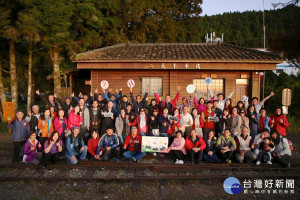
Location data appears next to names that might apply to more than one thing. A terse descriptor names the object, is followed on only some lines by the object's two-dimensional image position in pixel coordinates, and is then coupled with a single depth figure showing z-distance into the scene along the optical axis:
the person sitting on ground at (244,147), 7.14
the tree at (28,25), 12.55
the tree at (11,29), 13.07
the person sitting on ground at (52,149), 6.81
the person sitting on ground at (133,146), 7.43
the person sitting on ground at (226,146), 7.11
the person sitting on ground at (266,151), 7.00
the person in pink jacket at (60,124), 7.49
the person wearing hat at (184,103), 8.51
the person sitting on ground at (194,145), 7.16
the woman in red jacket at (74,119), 7.62
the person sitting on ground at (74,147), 7.07
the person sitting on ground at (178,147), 7.24
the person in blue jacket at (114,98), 8.79
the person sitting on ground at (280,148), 7.14
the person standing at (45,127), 7.38
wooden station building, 11.73
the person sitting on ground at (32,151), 7.00
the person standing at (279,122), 7.73
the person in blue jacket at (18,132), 7.18
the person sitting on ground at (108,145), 7.28
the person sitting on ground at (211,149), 7.22
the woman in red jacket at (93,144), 7.35
